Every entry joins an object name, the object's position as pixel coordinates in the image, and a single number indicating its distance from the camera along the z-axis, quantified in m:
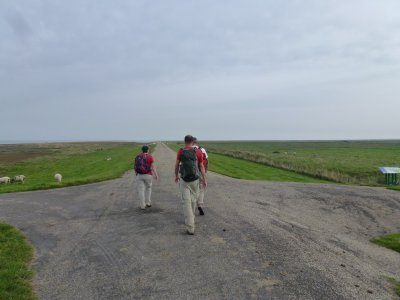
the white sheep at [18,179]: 25.97
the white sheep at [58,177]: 22.14
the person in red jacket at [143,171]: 11.53
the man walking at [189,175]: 8.68
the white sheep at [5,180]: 25.05
